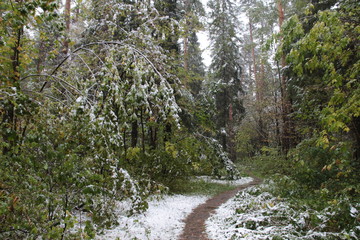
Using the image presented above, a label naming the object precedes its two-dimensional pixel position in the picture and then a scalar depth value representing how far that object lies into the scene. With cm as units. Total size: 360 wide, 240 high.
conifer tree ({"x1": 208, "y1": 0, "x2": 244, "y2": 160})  2155
